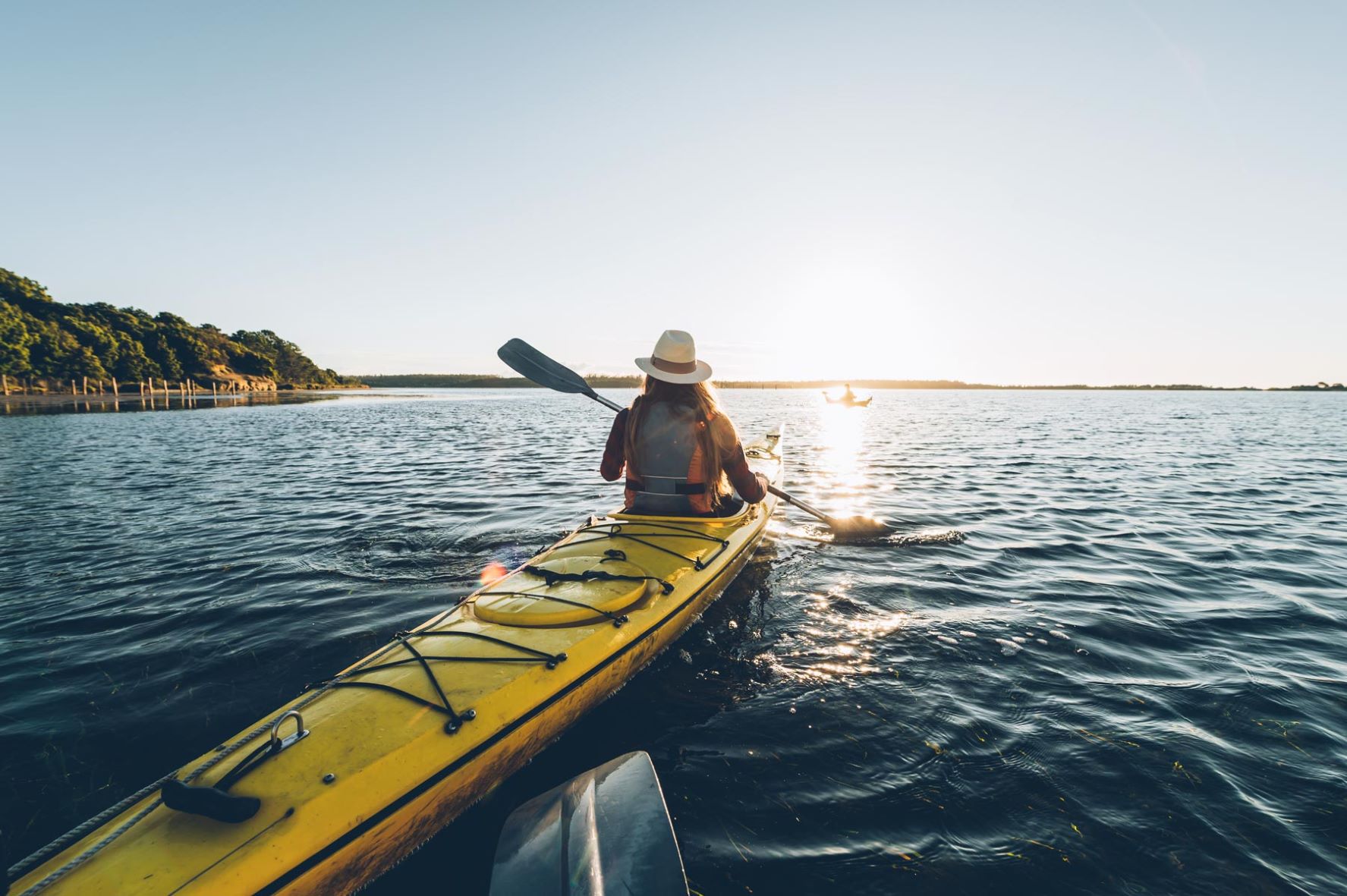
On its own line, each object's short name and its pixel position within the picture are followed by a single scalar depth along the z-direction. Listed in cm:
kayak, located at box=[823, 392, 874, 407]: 5971
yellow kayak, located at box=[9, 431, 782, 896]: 221
